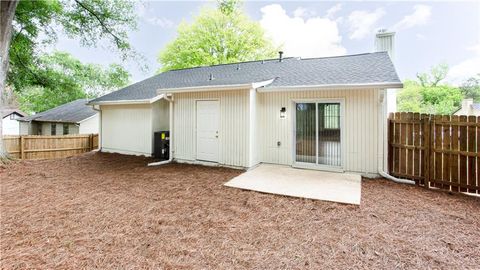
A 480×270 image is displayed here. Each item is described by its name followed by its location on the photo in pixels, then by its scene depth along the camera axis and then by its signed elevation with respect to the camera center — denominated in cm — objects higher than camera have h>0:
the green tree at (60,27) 1062 +524
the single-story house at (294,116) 625 +60
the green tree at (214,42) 2261 +919
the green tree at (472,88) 3336 +686
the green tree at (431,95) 3325 +611
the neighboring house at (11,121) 2388 +151
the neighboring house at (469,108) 2155 +258
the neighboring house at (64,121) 1862 +125
